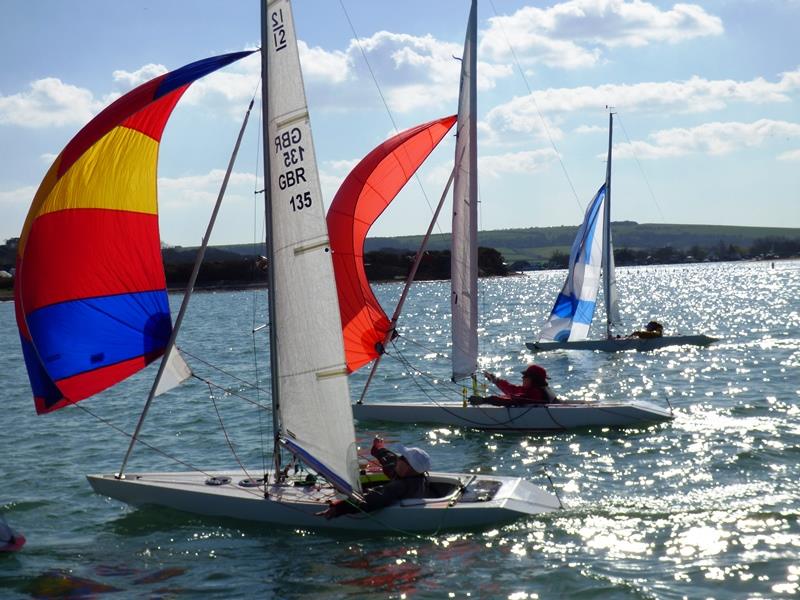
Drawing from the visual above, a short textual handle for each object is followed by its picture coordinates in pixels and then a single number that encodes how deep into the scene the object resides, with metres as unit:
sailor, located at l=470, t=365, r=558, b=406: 17.53
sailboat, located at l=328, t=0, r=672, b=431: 16.05
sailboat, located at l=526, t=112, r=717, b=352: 29.00
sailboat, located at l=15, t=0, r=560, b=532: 10.41
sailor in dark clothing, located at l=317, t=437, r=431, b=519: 10.94
